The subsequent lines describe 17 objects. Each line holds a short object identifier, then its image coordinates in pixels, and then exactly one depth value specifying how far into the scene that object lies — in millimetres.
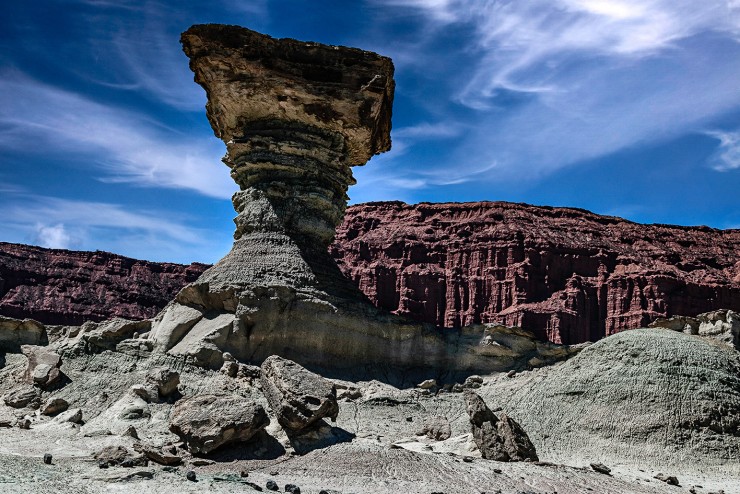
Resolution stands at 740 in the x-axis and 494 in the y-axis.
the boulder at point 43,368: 18578
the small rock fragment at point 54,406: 17406
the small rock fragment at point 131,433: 15125
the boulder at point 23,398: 17905
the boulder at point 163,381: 17719
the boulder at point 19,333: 21880
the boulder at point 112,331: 20109
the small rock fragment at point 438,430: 16859
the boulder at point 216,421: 14164
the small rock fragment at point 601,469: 14602
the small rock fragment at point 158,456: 13078
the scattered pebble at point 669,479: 14320
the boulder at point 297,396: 15055
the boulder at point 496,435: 14773
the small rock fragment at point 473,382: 21078
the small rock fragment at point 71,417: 16641
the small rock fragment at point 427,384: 20891
